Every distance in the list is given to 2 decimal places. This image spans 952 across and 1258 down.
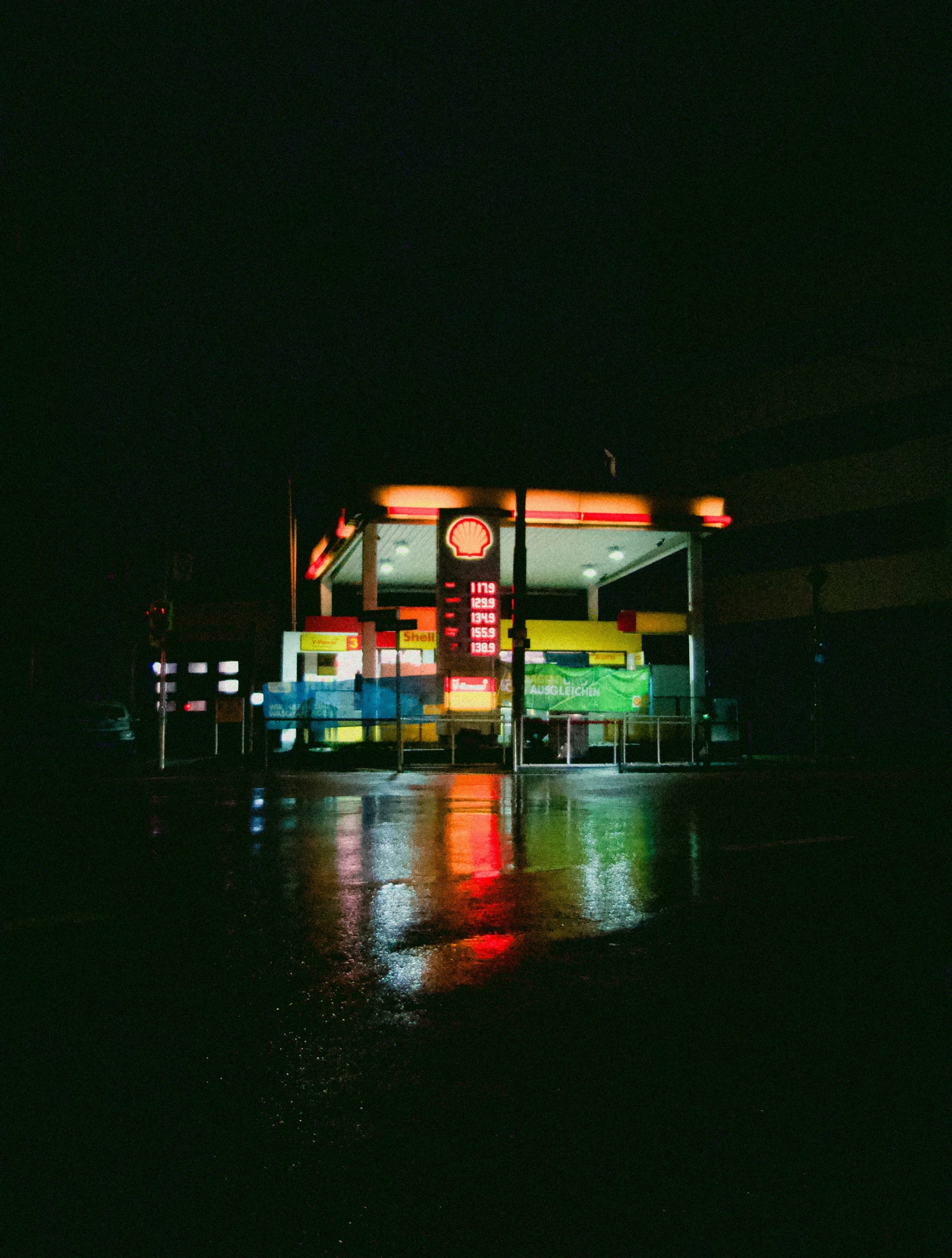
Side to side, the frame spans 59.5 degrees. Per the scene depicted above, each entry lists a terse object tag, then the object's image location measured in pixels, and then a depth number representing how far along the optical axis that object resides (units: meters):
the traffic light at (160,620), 18.89
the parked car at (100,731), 23.92
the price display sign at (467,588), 23.22
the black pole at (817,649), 21.89
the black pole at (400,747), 18.94
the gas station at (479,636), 21.00
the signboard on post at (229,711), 23.72
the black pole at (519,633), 18.69
